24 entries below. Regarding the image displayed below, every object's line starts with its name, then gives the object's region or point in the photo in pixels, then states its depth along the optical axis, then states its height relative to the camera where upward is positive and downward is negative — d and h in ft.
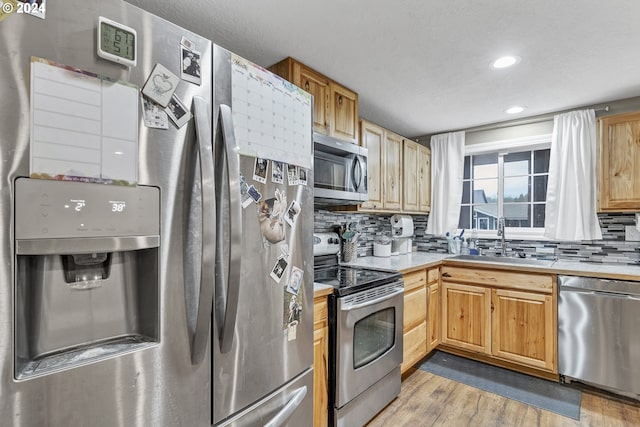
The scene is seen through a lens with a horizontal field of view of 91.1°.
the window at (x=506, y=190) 10.57 +0.90
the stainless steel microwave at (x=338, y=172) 6.52 +0.96
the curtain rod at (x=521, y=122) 9.27 +3.13
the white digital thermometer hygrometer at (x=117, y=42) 2.44 +1.38
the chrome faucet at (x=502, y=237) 10.59 -0.76
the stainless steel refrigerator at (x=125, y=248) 2.11 -0.27
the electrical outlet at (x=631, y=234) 8.68 -0.51
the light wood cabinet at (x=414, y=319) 8.10 -2.82
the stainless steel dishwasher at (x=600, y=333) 7.27 -2.85
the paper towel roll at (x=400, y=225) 11.39 -0.37
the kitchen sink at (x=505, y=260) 9.37 -1.42
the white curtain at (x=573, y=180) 9.08 +1.06
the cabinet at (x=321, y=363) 5.46 -2.63
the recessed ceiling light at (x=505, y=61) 6.52 +3.26
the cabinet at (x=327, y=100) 6.63 +2.74
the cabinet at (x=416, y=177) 10.60 +1.36
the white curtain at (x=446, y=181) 11.67 +1.29
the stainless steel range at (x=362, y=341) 5.78 -2.57
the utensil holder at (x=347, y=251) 9.03 -1.05
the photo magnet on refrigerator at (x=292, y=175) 4.15 +0.54
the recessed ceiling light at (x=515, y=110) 9.43 +3.25
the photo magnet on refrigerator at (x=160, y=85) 2.71 +1.14
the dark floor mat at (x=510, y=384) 7.35 -4.43
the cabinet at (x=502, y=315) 8.29 -2.83
